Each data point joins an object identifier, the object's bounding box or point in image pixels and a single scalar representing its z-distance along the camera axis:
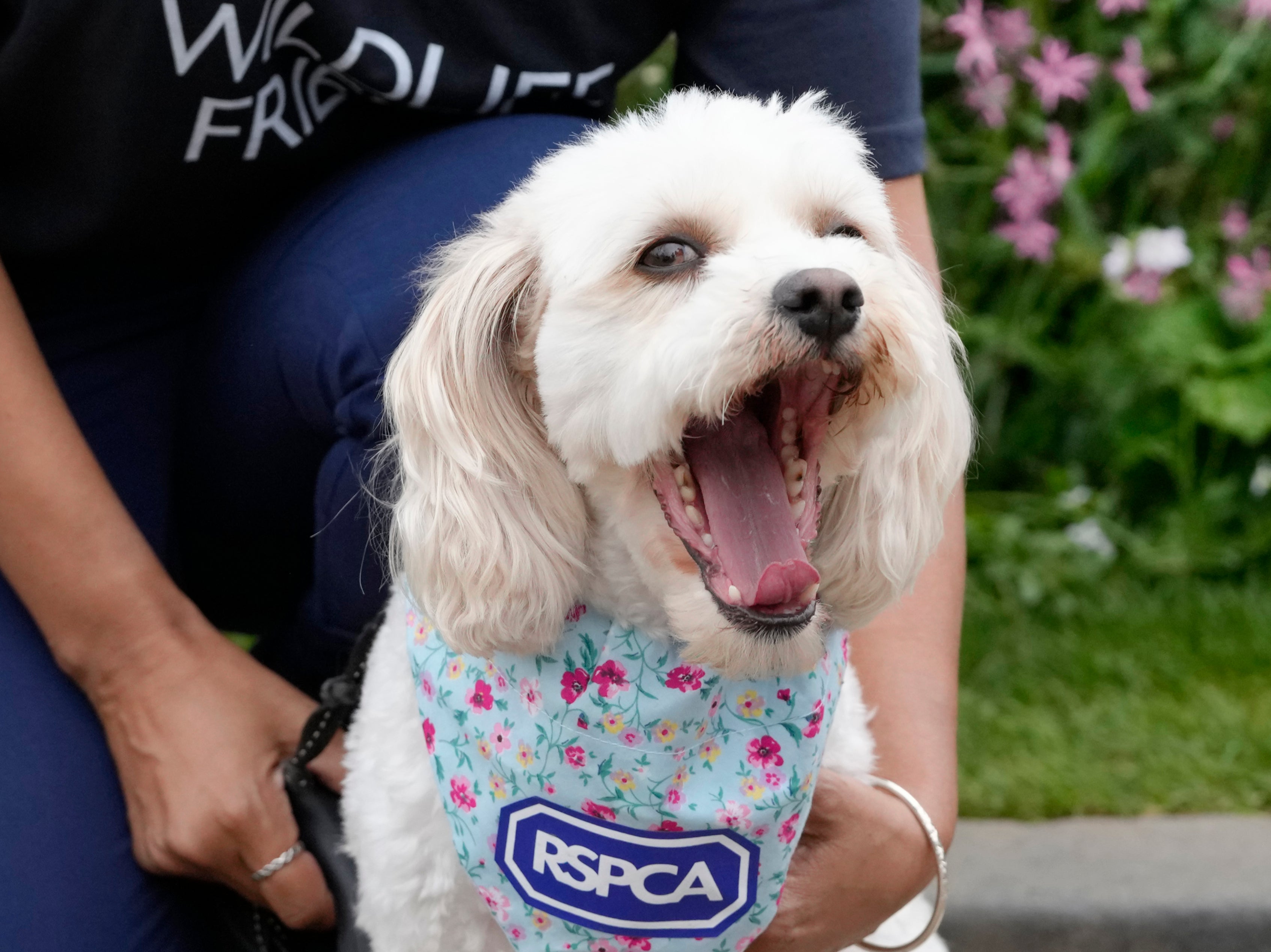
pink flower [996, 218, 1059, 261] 2.48
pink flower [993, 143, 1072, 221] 2.47
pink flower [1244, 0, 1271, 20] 2.34
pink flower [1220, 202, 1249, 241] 2.52
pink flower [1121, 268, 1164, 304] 2.46
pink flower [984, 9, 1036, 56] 2.46
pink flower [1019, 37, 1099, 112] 2.41
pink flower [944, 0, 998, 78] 2.36
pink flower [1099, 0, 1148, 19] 2.35
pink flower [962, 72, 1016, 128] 2.46
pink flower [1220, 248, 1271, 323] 2.50
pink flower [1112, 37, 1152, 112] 2.41
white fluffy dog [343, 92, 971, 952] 1.09
